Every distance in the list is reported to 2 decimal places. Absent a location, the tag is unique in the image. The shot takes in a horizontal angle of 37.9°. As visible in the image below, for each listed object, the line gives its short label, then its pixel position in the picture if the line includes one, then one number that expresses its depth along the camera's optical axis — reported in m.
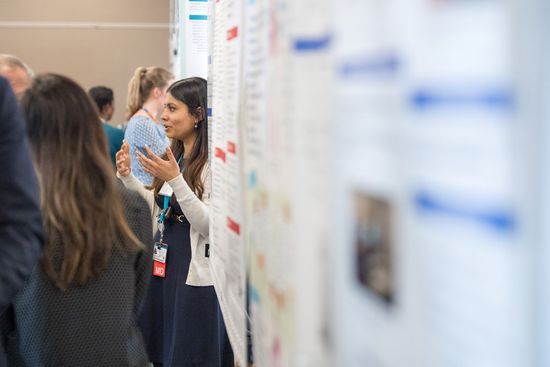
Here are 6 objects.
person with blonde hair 4.74
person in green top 6.99
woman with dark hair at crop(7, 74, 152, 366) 2.04
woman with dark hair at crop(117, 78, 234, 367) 3.08
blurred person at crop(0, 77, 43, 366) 1.64
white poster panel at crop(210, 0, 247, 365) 1.63
